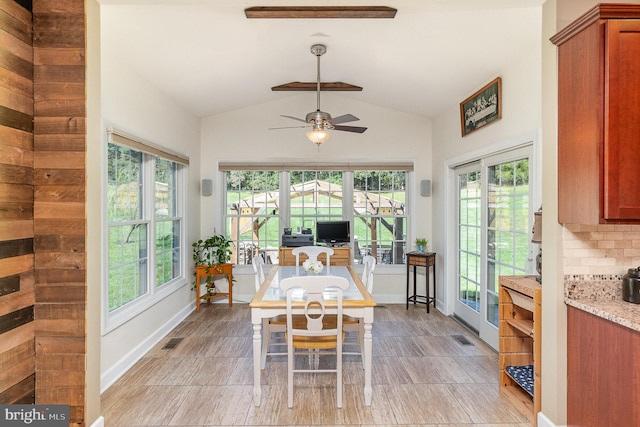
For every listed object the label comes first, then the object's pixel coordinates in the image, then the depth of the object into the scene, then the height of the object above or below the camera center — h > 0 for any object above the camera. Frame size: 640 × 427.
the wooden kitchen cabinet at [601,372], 1.59 -0.81
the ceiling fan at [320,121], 3.26 +0.86
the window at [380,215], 5.23 -0.05
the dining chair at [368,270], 3.19 -0.57
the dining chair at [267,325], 2.91 -0.95
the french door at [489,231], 3.07 -0.21
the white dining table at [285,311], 2.38 -0.70
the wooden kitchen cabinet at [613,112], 1.67 +0.48
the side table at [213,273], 4.62 -0.81
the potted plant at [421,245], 4.78 -0.46
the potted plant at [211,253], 4.75 -0.57
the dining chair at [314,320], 2.32 -0.73
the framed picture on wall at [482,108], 3.28 +1.07
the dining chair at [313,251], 3.74 -0.42
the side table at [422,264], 4.54 -0.69
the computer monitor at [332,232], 4.89 -0.28
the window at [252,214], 5.23 -0.02
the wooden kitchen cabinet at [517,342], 2.36 -0.98
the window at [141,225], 3.04 -0.12
